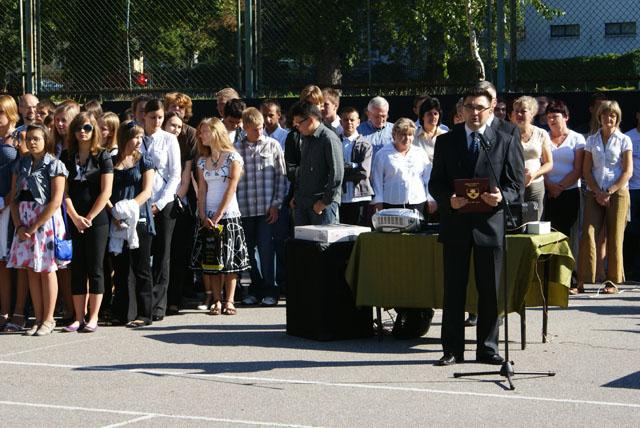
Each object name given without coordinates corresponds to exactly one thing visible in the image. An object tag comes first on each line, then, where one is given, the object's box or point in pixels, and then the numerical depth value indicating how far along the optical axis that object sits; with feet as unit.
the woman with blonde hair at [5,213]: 39.60
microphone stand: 29.66
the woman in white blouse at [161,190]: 40.83
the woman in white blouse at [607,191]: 45.42
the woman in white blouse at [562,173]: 45.65
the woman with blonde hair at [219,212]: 41.81
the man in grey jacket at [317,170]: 40.16
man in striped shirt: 43.75
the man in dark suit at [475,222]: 31.71
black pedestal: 36.01
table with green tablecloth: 34.73
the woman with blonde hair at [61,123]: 41.22
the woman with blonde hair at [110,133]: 39.63
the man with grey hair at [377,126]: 46.06
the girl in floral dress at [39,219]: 38.11
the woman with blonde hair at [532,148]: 42.34
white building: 47.98
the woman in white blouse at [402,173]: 42.88
